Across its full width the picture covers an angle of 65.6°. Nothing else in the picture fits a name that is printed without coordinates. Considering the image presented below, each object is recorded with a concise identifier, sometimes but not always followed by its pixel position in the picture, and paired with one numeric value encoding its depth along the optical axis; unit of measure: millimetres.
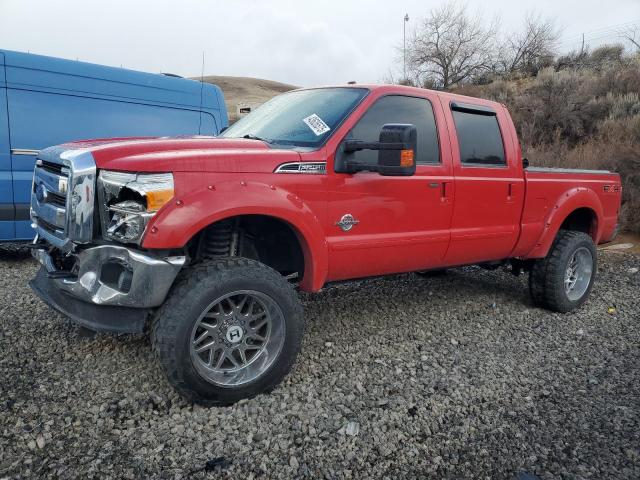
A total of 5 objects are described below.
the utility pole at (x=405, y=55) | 26695
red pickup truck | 2619
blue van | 5555
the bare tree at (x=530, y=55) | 24016
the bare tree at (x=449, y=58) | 25172
